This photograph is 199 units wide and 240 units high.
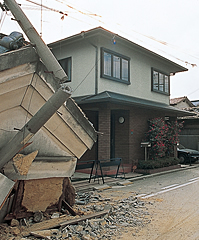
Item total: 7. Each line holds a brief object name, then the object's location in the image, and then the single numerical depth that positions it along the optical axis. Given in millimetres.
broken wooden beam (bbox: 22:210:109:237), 4789
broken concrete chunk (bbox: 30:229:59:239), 4480
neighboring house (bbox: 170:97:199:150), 21594
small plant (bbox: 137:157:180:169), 12586
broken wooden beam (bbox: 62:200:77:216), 5638
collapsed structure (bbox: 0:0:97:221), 4184
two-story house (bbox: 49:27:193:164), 11834
